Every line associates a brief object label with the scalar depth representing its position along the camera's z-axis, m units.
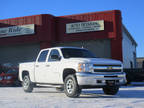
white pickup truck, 6.10
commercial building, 15.58
